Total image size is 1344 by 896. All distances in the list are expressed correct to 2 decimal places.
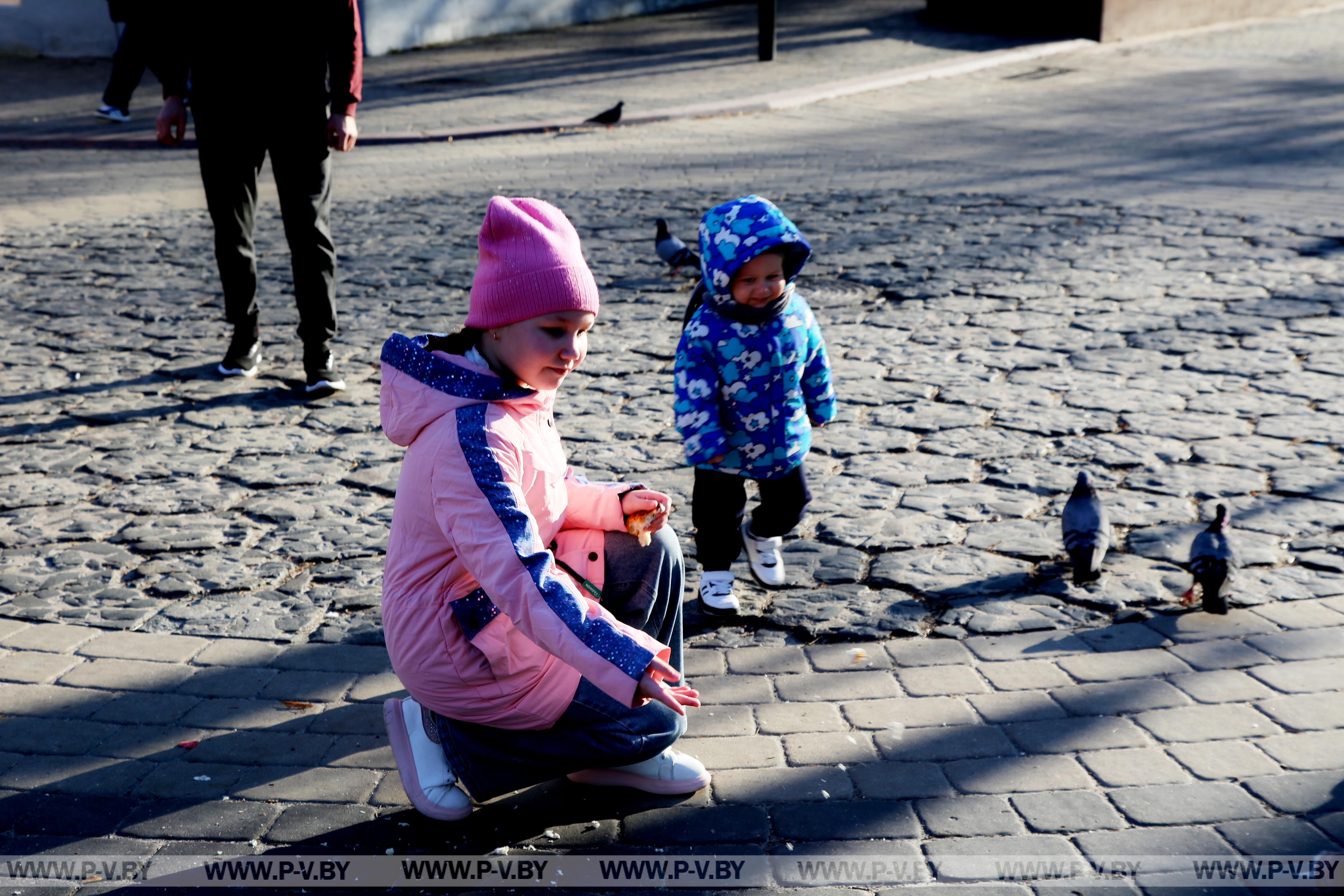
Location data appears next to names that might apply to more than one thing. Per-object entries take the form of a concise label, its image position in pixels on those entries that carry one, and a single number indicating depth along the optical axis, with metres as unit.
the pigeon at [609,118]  11.55
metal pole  14.78
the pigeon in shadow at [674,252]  6.64
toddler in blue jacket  3.23
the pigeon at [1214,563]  3.21
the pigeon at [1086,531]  3.45
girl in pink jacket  2.26
